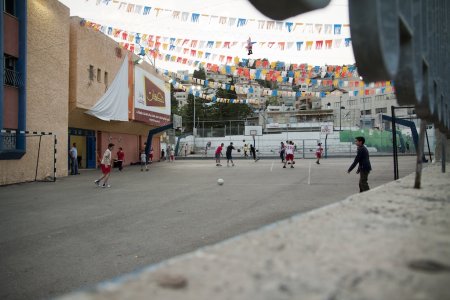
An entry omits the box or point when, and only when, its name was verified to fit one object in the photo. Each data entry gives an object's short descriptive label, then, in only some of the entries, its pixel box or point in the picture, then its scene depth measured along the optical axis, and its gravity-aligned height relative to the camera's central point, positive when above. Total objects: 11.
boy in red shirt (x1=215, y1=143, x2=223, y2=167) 28.16 -0.69
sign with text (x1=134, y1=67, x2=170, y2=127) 27.75 +3.99
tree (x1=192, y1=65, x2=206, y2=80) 88.94 +17.96
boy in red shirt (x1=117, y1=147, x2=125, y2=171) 23.28 -0.80
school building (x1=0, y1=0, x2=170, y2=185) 15.67 +3.05
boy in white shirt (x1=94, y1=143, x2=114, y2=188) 14.07 -0.68
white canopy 21.66 +2.85
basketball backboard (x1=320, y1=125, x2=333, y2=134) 37.56 +1.73
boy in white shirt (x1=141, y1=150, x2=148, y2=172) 24.31 -0.77
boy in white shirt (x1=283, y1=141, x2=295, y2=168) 23.44 -0.33
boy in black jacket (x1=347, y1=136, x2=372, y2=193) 10.23 -0.47
